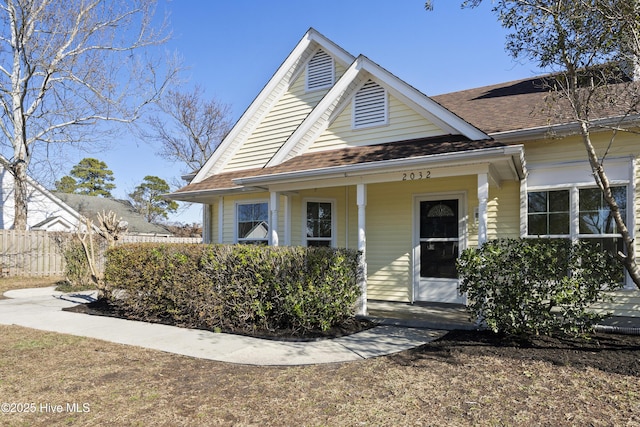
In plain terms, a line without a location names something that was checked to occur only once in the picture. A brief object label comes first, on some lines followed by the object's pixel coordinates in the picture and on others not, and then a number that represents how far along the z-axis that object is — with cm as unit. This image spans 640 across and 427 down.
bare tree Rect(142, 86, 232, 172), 3462
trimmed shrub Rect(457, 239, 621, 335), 559
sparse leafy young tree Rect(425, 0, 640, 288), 529
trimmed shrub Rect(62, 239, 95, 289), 1416
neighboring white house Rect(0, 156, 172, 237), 2267
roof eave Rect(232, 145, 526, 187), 657
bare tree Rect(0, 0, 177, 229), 1767
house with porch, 759
